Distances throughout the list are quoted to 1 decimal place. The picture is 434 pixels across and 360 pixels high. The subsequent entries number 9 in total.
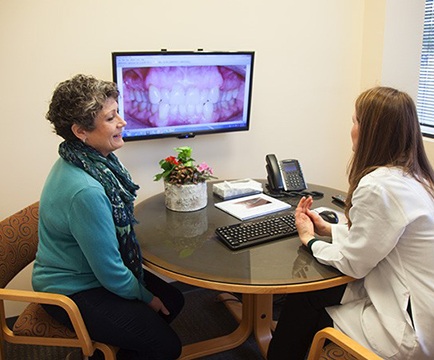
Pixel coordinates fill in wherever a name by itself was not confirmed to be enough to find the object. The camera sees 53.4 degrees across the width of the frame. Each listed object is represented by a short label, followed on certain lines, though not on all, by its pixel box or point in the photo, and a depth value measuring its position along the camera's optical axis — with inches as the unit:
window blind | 111.1
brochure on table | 74.9
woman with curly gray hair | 57.2
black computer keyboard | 63.6
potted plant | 75.8
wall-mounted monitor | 84.5
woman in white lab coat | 51.6
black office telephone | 86.5
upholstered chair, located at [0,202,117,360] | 57.6
